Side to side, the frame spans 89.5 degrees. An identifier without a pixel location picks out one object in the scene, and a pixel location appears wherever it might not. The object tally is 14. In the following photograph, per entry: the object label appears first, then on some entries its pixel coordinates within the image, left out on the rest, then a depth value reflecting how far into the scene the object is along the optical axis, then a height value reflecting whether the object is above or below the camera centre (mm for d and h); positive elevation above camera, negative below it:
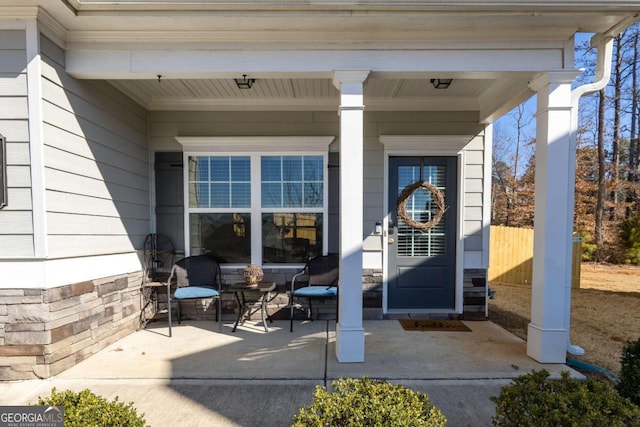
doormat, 3511 -1382
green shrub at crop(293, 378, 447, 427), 1271 -850
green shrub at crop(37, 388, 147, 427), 1235 -831
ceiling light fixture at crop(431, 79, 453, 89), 3244 +1222
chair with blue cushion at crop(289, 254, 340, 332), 3704 -832
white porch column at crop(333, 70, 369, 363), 2617 -105
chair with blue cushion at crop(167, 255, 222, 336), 3680 -842
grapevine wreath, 3795 -32
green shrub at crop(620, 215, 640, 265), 8305 -923
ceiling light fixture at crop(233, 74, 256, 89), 3259 +1216
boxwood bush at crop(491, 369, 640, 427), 1302 -859
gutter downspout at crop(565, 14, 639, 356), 2709 +998
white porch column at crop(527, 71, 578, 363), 2641 -102
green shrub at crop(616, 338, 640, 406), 1787 -966
